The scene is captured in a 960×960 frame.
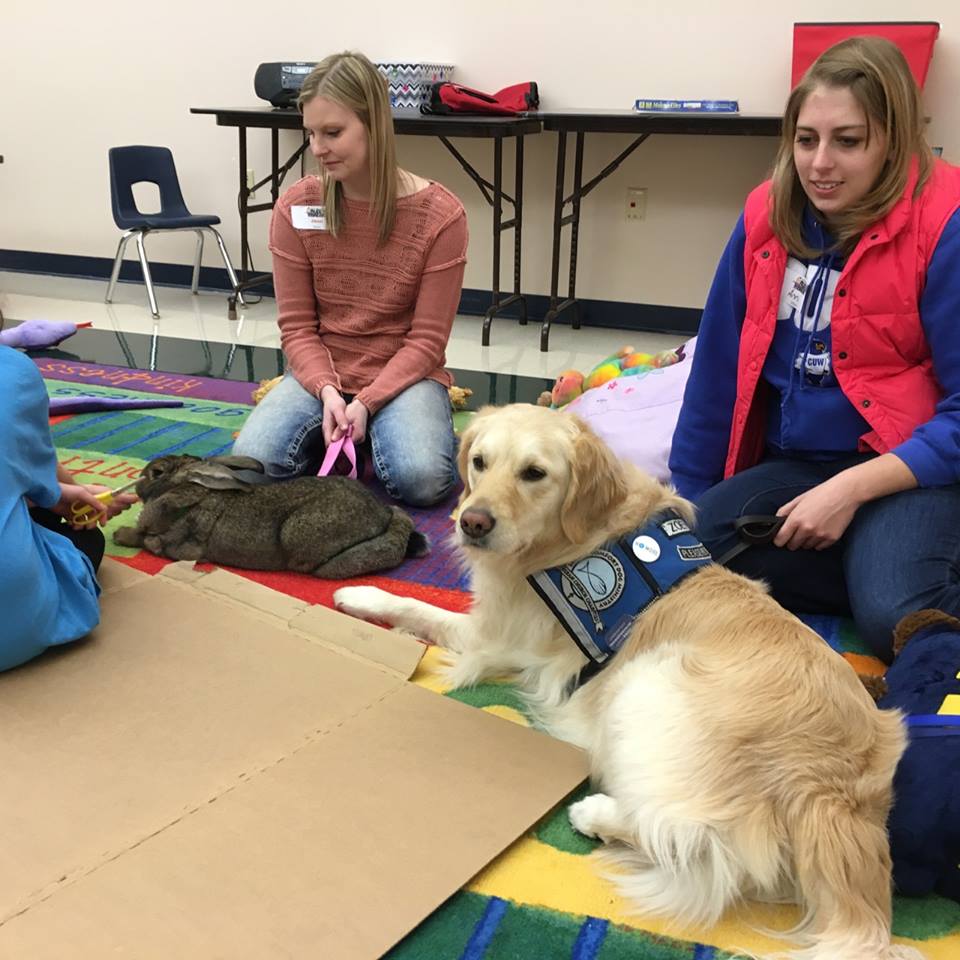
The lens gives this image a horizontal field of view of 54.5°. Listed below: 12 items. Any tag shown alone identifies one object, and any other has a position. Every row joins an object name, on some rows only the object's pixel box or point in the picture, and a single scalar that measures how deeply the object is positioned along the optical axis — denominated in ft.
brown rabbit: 8.05
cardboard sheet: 4.40
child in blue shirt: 5.73
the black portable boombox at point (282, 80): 17.28
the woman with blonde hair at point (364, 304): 9.54
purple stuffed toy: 15.46
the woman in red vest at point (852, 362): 6.45
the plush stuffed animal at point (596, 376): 12.44
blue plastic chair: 18.69
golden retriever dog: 4.24
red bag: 16.11
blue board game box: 15.93
